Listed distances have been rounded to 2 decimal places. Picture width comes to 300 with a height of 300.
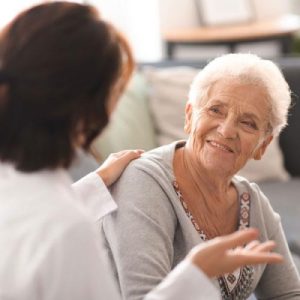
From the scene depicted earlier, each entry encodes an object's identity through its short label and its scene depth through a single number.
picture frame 4.74
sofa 2.91
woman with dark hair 1.05
